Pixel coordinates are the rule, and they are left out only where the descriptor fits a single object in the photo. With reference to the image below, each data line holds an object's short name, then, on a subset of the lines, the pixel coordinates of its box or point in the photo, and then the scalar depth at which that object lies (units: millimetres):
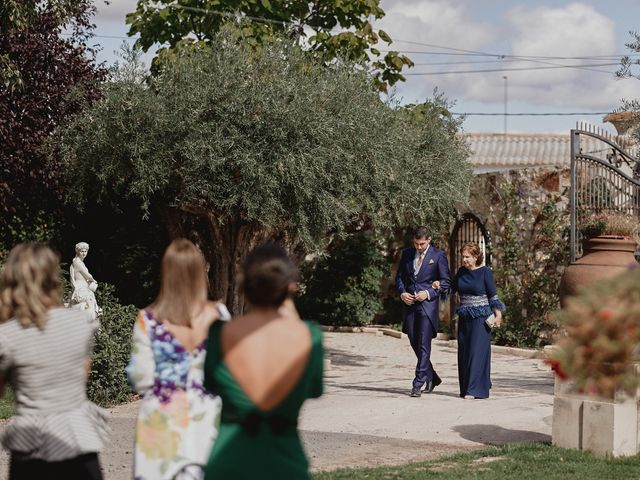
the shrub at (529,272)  18406
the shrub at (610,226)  13023
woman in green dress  4012
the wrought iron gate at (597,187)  14773
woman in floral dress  4996
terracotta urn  12797
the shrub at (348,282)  21734
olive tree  13969
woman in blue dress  11711
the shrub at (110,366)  11828
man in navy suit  11969
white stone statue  13789
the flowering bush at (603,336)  4004
